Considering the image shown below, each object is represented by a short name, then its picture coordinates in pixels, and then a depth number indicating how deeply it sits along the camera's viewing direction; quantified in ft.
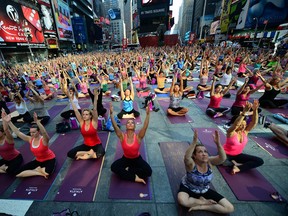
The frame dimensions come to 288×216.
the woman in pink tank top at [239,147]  11.43
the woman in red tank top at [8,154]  12.24
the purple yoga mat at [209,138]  15.43
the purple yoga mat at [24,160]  11.89
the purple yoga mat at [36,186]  10.94
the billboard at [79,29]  197.61
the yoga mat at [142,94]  32.15
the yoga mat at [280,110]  22.81
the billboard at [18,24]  71.01
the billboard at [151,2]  168.39
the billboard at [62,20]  133.80
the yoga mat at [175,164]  9.52
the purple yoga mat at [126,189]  10.60
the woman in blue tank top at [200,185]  8.64
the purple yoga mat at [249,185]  10.34
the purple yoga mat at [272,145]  14.32
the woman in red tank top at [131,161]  11.30
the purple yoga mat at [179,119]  21.26
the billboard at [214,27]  210.38
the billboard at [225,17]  171.94
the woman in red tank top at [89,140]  13.14
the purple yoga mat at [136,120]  21.52
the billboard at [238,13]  136.78
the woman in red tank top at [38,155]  11.68
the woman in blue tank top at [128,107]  21.74
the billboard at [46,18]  108.37
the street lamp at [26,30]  81.82
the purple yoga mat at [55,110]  24.99
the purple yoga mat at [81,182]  10.71
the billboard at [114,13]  377.30
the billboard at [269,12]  100.63
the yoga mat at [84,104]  28.35
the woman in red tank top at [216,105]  21.53
